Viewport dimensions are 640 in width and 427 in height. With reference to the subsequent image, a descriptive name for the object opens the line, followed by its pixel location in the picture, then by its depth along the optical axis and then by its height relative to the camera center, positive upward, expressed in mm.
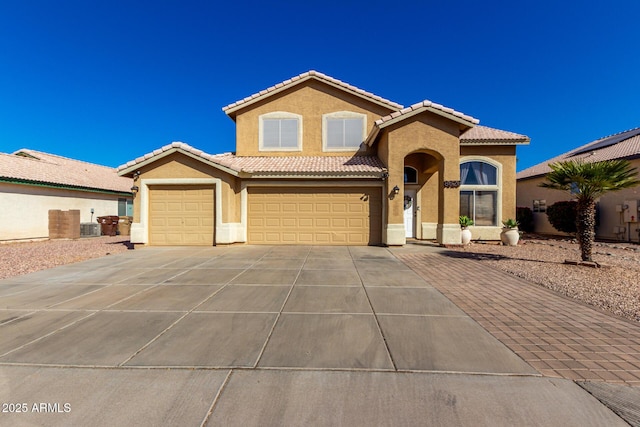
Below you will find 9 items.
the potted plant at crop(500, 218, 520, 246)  12078 -775
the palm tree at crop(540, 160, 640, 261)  7570 +990
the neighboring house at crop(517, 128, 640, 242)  13750 +1233
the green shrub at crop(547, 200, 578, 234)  15180 +19
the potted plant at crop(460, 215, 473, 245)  12023 -657
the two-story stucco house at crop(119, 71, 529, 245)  11469 +1287
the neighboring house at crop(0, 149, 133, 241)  13875 +1075
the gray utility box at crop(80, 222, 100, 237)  16281 -1088
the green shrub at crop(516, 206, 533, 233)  18781 -288
